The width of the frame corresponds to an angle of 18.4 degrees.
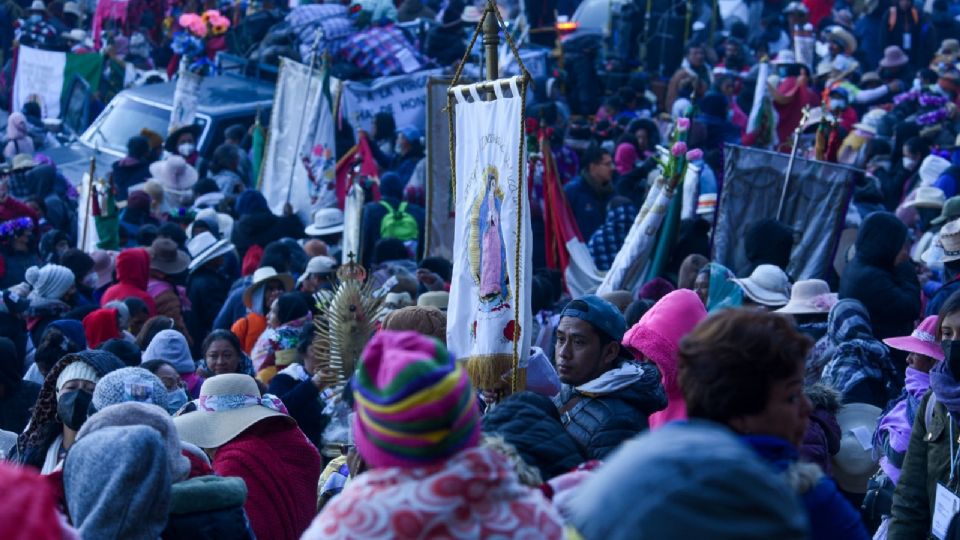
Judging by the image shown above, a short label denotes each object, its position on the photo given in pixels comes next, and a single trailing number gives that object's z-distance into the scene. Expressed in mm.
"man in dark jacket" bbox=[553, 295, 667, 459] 9362
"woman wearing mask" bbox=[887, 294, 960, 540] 9031
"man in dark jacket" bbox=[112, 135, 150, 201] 29487
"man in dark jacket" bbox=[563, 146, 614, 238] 22985
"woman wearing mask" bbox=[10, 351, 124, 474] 10213
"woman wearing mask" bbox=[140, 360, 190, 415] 13095
